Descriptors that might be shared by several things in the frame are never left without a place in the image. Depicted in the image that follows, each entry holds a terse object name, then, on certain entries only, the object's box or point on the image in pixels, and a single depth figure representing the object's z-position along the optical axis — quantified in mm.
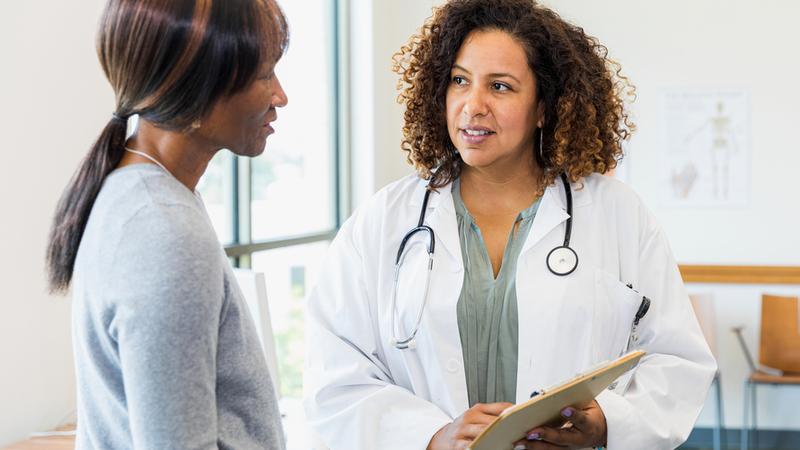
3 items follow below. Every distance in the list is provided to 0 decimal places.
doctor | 1500
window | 3225
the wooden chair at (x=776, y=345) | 4129
